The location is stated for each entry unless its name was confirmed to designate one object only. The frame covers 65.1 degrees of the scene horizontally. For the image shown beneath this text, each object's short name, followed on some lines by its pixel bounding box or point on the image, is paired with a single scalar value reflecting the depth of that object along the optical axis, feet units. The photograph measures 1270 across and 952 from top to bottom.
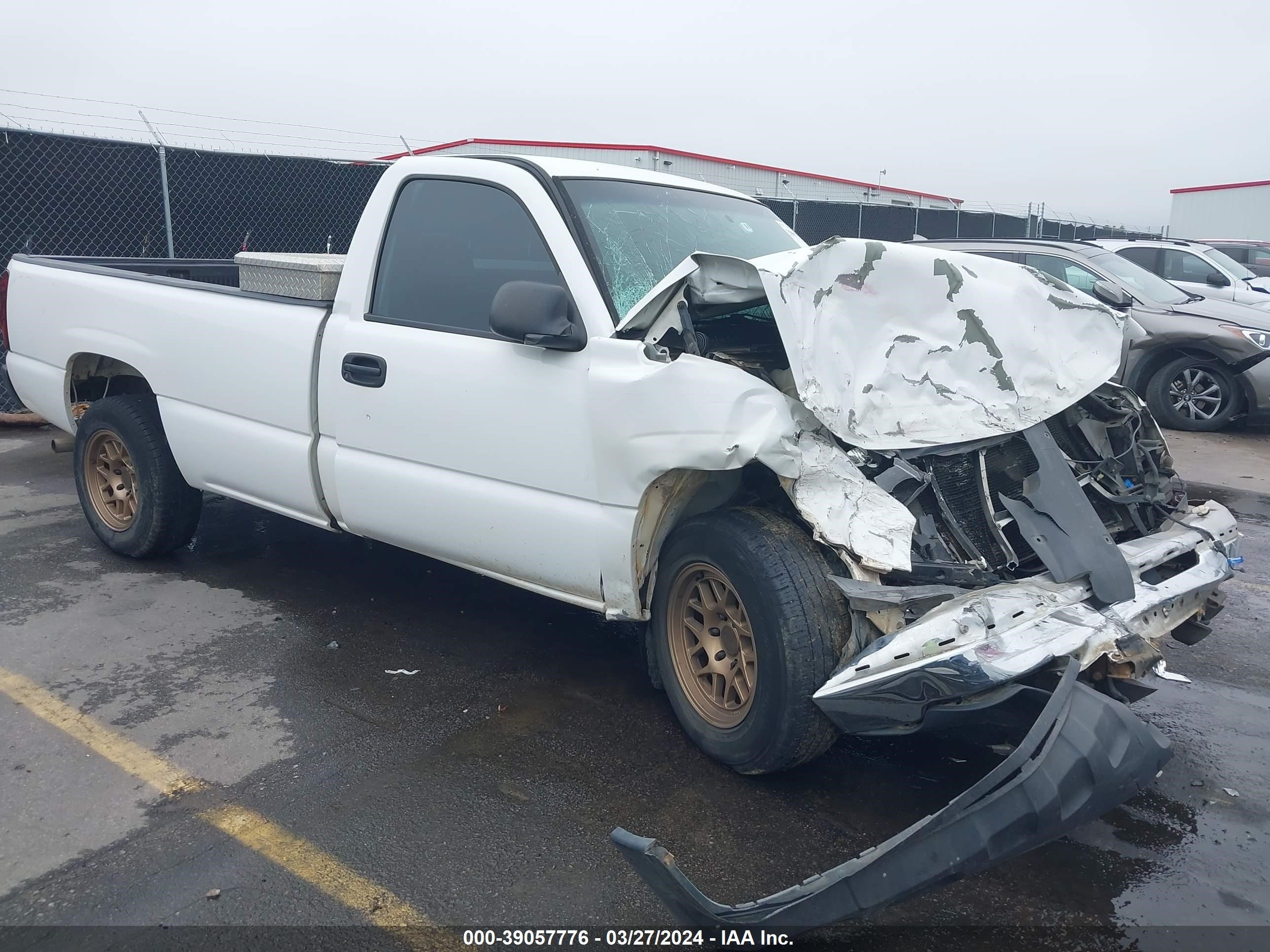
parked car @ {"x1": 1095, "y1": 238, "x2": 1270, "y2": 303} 39.42
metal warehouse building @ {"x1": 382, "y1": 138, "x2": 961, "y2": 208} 55.77
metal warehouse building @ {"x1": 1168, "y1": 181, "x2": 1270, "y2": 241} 115.75
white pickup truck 8.71
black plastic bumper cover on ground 7.47
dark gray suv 31.42
